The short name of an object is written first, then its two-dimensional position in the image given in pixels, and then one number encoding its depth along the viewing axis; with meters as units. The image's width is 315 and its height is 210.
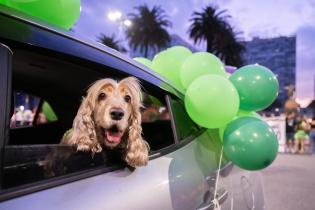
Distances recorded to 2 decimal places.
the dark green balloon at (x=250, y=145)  1.56
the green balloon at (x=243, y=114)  1.80
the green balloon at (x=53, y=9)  1.35
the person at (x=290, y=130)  10.02
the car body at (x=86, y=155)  0.89
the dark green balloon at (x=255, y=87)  1.73
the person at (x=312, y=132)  11.13
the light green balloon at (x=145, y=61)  2.19
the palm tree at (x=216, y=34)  25.32
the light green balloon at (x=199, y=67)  1.80
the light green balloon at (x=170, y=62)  1.96
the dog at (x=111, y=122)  1.08
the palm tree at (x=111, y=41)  23.47
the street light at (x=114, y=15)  12.61
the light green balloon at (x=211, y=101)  1.57
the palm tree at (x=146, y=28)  25.04
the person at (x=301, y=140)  9.70
